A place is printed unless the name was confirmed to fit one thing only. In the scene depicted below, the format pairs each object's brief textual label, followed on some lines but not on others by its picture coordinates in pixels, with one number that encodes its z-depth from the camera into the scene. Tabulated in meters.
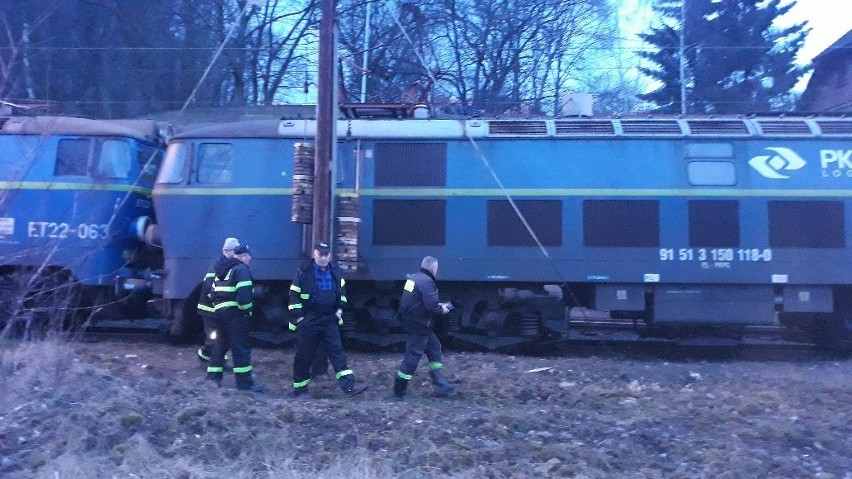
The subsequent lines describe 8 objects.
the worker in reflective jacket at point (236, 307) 8.70
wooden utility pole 9.77
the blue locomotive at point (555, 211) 11.63
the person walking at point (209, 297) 8.91
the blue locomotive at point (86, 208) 12.03
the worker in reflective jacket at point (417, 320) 8.58
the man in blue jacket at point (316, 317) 8.61
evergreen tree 27.17
